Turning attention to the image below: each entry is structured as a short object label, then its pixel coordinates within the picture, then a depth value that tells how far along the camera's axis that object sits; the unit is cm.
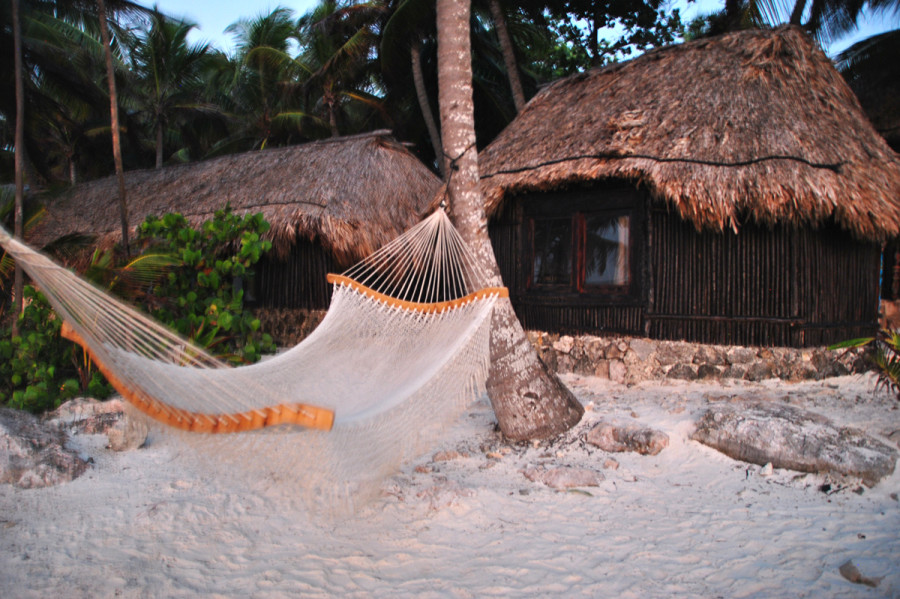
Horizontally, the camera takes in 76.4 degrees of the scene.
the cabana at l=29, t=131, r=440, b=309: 561
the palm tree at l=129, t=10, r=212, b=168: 977
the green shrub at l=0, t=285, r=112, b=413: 321
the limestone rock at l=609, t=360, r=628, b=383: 411
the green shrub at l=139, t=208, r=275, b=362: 347
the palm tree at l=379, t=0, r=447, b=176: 738
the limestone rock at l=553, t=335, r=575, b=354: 435
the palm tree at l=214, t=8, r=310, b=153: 1054
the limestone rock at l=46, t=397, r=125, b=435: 290
